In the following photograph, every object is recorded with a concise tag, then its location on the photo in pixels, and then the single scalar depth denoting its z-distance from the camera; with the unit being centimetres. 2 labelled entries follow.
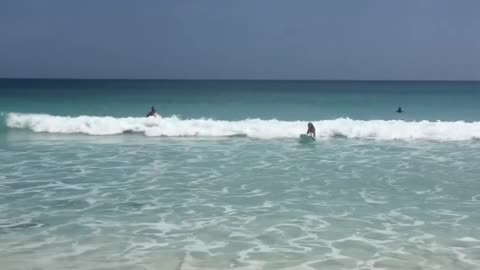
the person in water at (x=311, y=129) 2255
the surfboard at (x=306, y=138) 2284
